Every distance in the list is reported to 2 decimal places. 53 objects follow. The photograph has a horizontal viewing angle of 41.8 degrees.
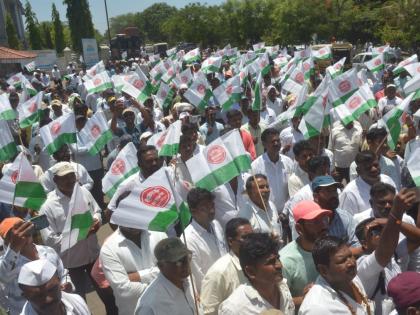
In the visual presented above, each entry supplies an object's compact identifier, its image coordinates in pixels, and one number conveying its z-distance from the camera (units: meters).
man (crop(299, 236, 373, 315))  3.01
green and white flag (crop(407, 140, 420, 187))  4.51
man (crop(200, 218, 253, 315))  3.60
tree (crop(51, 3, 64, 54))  62.66
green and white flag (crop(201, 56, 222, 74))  15.09
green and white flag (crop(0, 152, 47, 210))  4.85
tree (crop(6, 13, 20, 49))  47.00
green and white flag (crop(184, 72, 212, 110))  10.12
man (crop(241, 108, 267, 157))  8.28
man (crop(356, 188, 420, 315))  3.30
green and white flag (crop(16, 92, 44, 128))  8.99
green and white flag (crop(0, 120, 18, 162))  6.37
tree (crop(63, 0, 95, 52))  61.25
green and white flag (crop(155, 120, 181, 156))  6.06
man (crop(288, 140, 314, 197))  5.83
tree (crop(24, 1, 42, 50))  56.06
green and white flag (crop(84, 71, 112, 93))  11.73
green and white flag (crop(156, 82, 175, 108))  11.68
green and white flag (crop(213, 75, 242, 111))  9.76
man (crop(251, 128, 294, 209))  6.10
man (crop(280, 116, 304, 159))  7.34
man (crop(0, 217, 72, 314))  3.70
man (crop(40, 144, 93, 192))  6.27
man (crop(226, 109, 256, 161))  7.62
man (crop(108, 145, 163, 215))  5.57
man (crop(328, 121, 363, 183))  7.55
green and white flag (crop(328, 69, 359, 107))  8.16
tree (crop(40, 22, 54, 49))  63.66
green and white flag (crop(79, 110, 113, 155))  7.65
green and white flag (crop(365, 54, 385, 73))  13.30
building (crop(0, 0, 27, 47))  57.49
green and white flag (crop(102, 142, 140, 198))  6.13
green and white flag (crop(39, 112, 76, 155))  7.15
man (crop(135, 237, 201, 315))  3.37
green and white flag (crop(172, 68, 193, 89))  13.39
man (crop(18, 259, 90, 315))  3.15
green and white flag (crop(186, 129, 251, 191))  4.93
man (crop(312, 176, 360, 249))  4.30
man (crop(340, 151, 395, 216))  5.01
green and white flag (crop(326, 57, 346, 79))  12.03
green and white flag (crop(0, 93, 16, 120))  8.34
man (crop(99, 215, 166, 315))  3.97
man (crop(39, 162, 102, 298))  5.11
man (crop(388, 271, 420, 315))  2.70
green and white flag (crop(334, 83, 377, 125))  7.29
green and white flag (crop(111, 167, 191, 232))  3.96
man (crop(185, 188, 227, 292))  4.17
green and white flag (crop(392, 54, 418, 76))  11.28
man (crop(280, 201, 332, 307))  3.72
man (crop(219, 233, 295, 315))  3.18
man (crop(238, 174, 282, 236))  4.77
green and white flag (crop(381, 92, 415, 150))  6.27
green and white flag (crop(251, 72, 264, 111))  8.40
